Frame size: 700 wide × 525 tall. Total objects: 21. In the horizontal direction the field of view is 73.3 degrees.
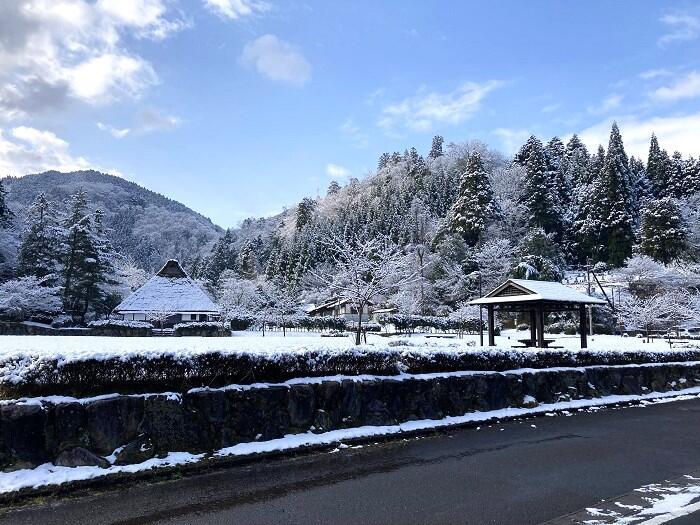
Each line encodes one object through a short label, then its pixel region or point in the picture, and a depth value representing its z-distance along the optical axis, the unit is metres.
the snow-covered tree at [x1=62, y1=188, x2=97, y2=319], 38.00
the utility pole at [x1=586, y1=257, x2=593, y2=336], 36.06
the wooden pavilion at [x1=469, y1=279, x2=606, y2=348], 18.41
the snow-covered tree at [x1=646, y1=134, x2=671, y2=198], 60.66
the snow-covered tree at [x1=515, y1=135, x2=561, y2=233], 54.53
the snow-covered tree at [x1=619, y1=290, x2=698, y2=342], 30.89
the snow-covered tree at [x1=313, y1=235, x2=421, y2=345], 22.50
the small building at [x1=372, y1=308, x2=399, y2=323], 49.53
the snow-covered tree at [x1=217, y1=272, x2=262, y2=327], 46.58
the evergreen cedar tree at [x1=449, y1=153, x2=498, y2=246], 53.09
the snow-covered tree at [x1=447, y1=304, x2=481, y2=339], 39.59
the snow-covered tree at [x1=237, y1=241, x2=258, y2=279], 68.25
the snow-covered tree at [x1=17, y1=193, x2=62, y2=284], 37.88
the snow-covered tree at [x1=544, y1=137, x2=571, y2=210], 57.24
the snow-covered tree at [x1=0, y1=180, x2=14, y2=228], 36.90
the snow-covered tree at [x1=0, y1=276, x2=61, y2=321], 31.91
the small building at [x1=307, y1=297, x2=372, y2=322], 56.16
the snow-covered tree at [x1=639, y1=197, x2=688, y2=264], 43.88
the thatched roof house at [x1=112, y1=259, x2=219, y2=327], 37.31
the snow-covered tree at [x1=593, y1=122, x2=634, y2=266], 49.62
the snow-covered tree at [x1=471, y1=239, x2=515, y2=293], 46.06
